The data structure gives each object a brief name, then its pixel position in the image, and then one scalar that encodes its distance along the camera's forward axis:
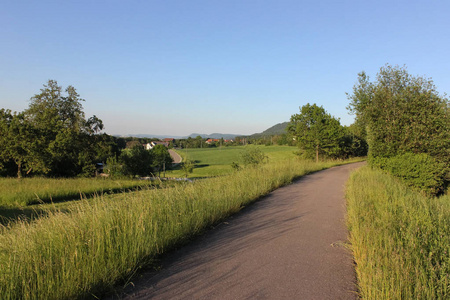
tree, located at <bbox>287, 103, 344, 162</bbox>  31.52
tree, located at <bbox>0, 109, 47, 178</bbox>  23.72
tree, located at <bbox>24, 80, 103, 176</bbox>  26.50
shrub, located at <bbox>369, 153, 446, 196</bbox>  12.79
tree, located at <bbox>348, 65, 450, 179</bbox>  14.44
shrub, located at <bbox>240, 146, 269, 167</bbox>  19.27
